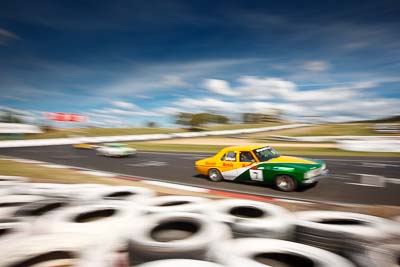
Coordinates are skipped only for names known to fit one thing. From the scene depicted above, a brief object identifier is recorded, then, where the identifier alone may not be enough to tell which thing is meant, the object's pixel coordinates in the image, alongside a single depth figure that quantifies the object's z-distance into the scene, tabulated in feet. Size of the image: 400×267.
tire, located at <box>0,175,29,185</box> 25.61
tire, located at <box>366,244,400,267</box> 8.14
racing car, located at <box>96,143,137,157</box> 59.26
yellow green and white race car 22.12
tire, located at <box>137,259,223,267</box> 7.85
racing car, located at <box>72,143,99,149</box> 79.38
